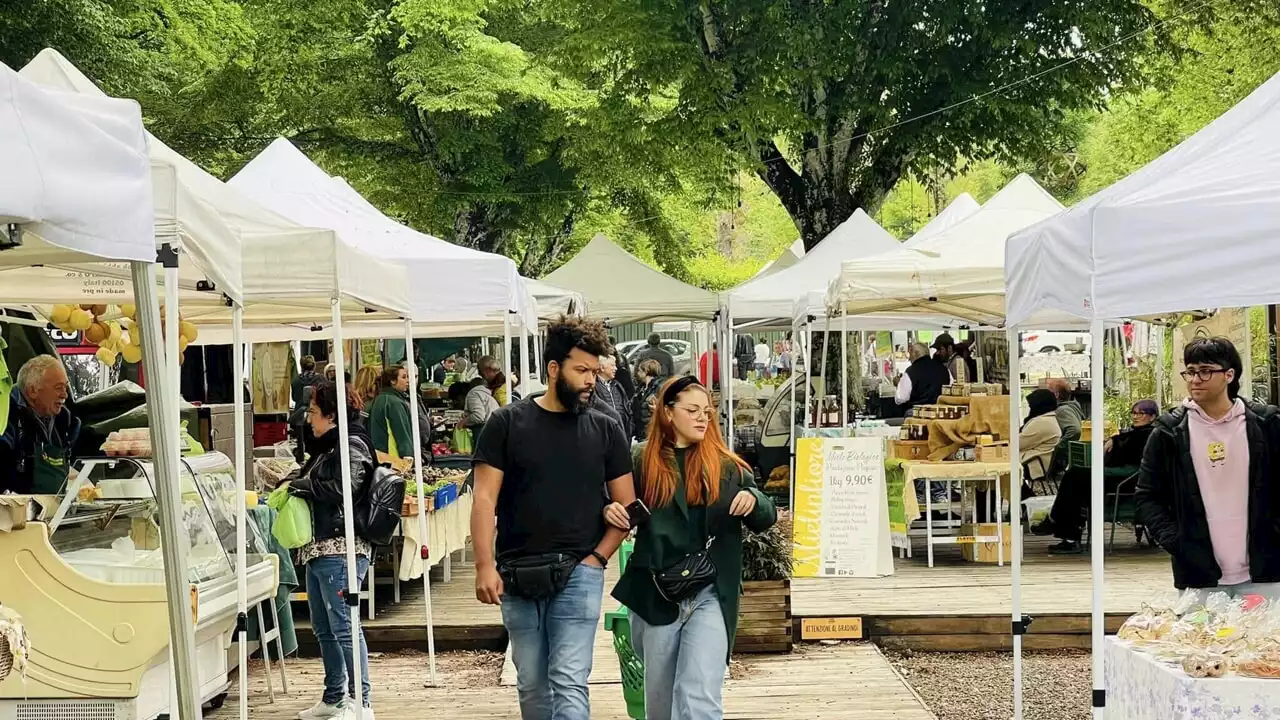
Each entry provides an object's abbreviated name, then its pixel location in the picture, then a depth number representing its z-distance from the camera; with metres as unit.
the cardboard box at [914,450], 13.45
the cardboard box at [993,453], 12.98
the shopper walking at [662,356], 23.41
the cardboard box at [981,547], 13.05
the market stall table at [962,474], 12.73
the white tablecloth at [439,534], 11.05
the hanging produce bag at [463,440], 16.98
